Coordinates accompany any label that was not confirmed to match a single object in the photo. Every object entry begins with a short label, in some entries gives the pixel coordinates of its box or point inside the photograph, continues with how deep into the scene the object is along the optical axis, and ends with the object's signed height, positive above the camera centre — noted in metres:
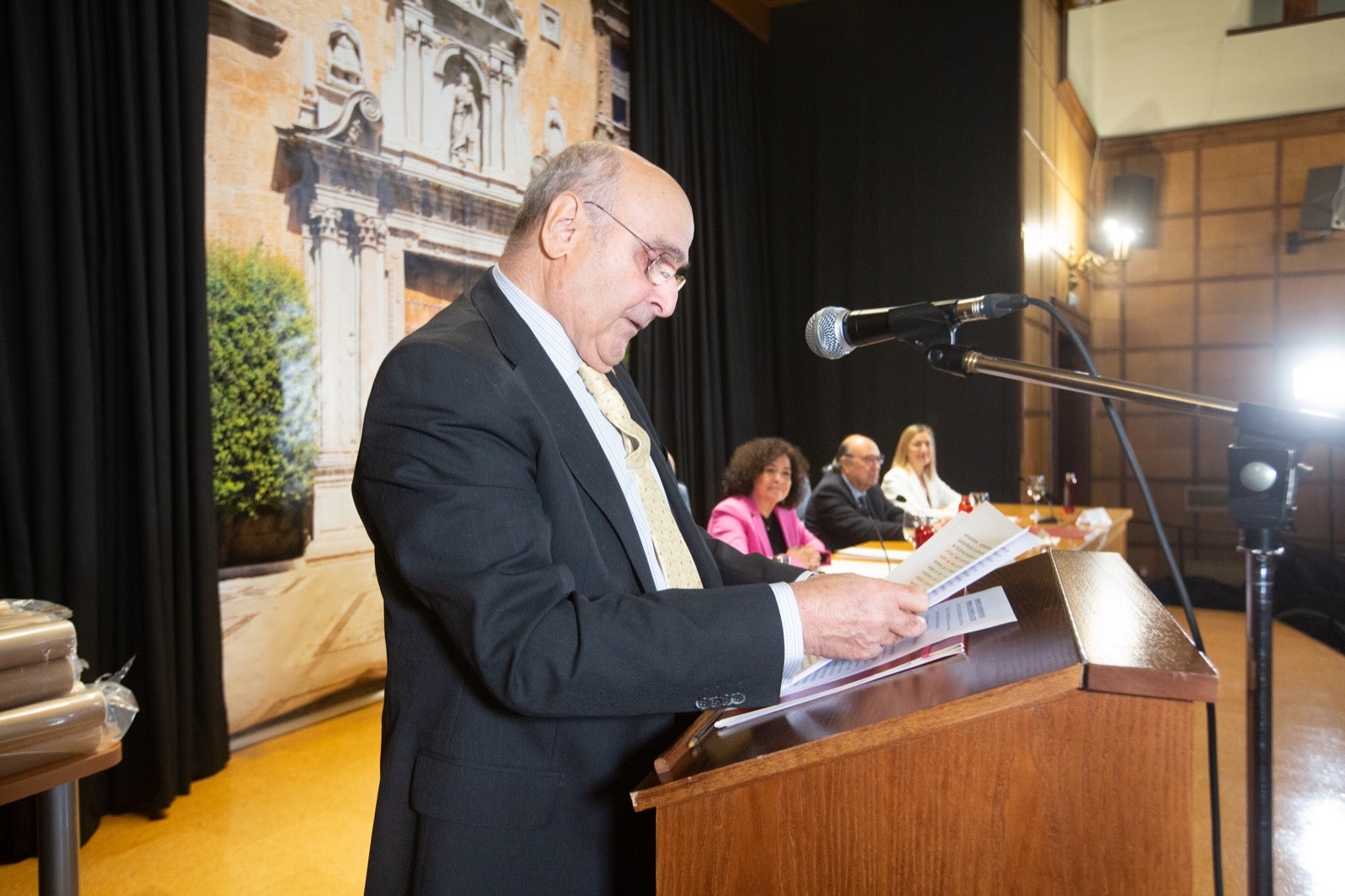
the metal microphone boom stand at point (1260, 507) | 1.02 -0.08
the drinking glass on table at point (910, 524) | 3.43 -0.31
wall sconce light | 8.29 +1.63
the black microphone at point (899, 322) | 1.37 +0.19
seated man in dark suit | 4.90 -0.32
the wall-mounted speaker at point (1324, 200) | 7.86 +2.00
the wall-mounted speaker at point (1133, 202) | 8.60 +2.21
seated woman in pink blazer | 3.89 -0.21
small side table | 1.48 -0.60
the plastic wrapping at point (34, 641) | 1.38 -0.27
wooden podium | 0.79 -0.31
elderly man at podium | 0.97 -0.16
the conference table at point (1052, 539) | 3.27 -0.43
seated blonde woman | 5.61 -0.22
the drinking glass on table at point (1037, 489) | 4.92 -0.27
